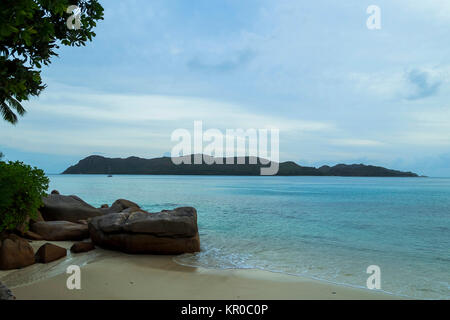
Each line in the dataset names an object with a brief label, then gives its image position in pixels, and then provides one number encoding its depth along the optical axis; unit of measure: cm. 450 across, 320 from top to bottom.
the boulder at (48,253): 834
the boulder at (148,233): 983
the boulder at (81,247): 965
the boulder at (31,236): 1055
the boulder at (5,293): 444
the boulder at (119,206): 1562
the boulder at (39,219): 1167
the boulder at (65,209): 1403
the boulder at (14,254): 761
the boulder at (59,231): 1130
